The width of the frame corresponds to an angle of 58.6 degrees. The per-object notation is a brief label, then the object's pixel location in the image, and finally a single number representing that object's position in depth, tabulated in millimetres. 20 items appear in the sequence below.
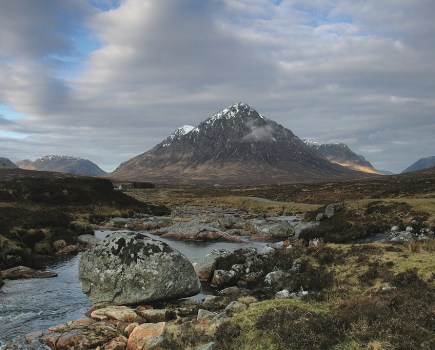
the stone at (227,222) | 54028
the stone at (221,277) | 24766
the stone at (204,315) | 14836
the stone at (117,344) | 13930
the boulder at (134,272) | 20312
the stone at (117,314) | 17344
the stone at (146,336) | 13133
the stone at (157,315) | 17127
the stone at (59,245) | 35181
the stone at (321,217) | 46925
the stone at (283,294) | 19688
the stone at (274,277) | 22441
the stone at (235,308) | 14977
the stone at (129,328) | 15475
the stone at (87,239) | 38281
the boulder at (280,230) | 46259
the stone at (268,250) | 29883
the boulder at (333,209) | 45438
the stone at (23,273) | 25644
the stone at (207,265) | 26141
